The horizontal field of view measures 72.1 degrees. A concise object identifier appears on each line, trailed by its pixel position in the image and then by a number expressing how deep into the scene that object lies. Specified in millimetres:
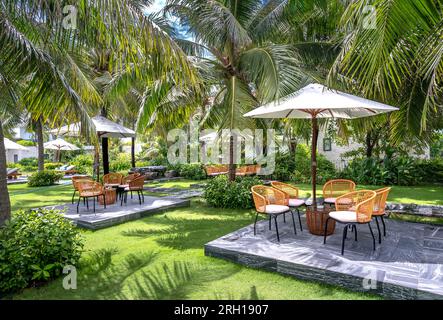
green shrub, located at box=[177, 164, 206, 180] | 18688
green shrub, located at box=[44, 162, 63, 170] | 26938
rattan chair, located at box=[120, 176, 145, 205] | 9586
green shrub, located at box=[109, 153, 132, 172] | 22359
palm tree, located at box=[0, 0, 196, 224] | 4324
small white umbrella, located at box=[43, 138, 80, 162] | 23859
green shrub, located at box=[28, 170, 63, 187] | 17453
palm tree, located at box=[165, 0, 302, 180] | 7703
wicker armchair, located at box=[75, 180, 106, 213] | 8422
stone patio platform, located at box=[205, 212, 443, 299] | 3869
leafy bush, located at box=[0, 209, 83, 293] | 4188
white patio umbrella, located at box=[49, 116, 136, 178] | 9781
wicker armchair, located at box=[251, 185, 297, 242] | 5746
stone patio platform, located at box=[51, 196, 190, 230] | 7629
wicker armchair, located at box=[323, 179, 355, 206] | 7125
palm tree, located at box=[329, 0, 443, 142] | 3244
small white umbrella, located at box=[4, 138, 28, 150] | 20600
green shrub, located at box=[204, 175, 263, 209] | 9618
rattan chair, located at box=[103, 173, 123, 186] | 10423
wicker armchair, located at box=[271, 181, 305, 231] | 6450
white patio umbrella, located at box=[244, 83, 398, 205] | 5098
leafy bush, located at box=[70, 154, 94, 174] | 24812
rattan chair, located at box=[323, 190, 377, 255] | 4855
